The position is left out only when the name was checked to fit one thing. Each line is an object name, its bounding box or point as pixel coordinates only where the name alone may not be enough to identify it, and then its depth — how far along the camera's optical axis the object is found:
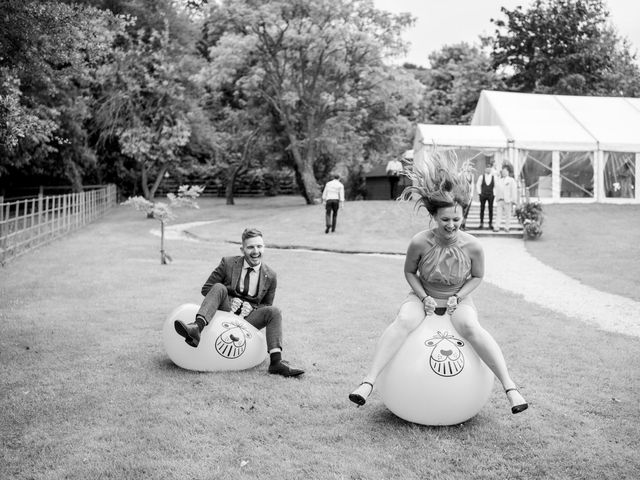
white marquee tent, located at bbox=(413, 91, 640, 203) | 28.14
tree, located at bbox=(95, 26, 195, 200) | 28.70
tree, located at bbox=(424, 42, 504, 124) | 42.88
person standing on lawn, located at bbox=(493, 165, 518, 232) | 21.47
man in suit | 6.27
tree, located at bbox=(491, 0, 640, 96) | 42.62
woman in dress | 4.88
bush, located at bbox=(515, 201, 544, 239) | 20.48
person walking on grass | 21.33
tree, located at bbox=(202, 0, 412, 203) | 29.50
